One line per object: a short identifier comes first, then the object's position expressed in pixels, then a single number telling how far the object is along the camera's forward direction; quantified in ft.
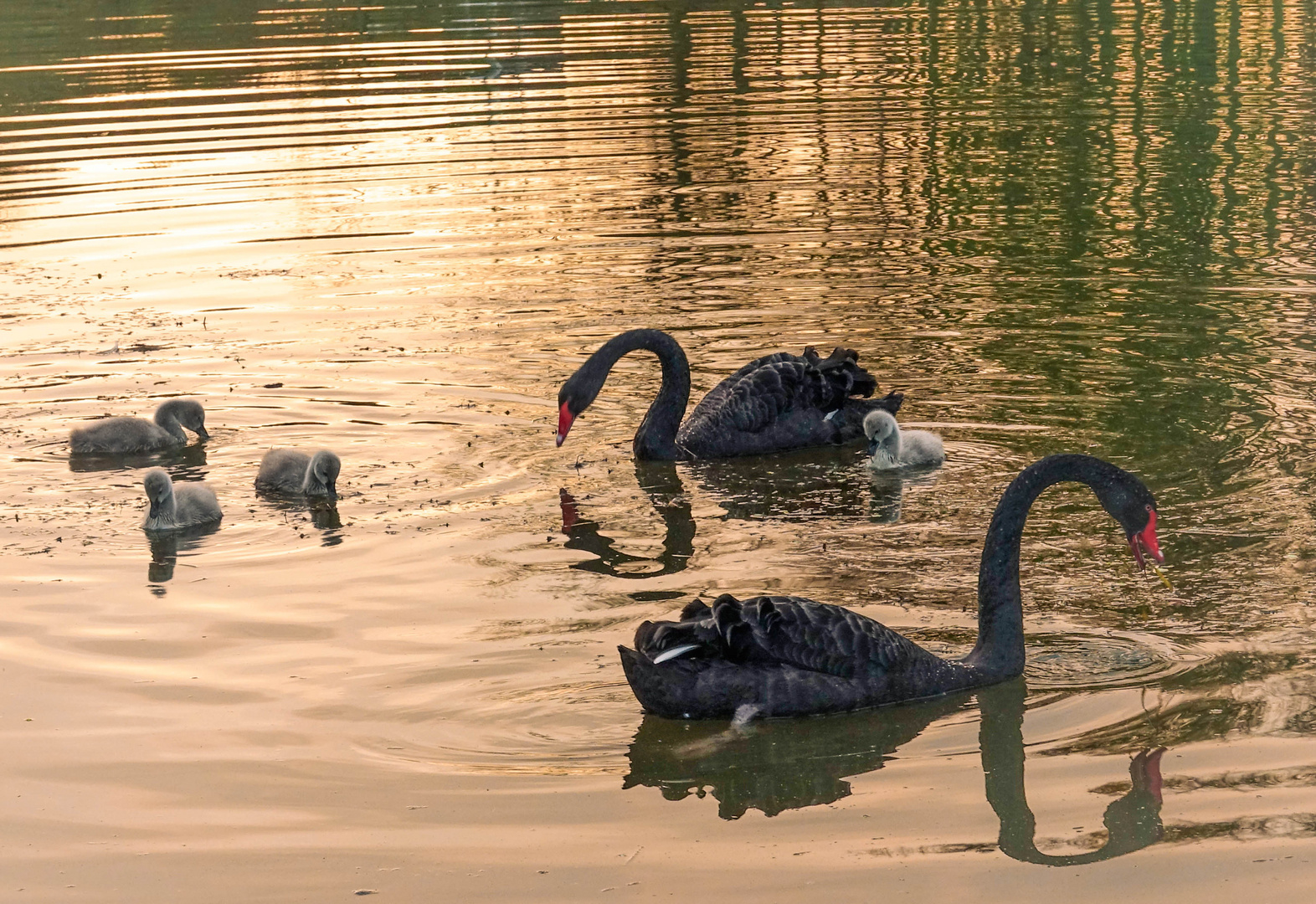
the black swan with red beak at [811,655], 34.63
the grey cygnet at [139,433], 55.36
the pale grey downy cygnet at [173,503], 47.88
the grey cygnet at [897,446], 52.01
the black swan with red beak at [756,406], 55.31
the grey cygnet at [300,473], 49.88
